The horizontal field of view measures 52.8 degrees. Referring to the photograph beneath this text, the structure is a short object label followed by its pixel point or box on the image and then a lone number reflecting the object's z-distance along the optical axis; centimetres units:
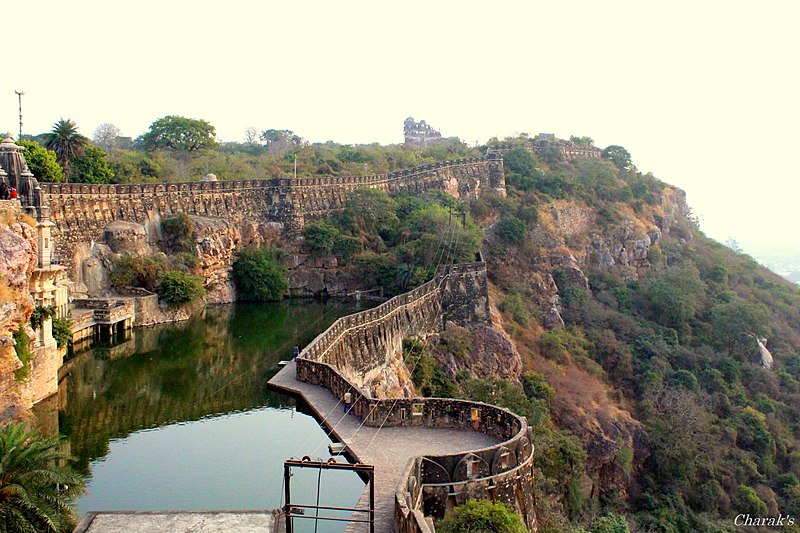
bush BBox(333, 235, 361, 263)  5228
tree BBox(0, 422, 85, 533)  1444
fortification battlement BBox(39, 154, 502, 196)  4256
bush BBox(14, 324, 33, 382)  2327
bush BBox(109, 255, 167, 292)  4197
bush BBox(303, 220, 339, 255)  5206
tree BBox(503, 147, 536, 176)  6744
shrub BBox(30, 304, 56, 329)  2519
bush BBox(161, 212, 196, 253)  4703
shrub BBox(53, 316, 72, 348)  2881
